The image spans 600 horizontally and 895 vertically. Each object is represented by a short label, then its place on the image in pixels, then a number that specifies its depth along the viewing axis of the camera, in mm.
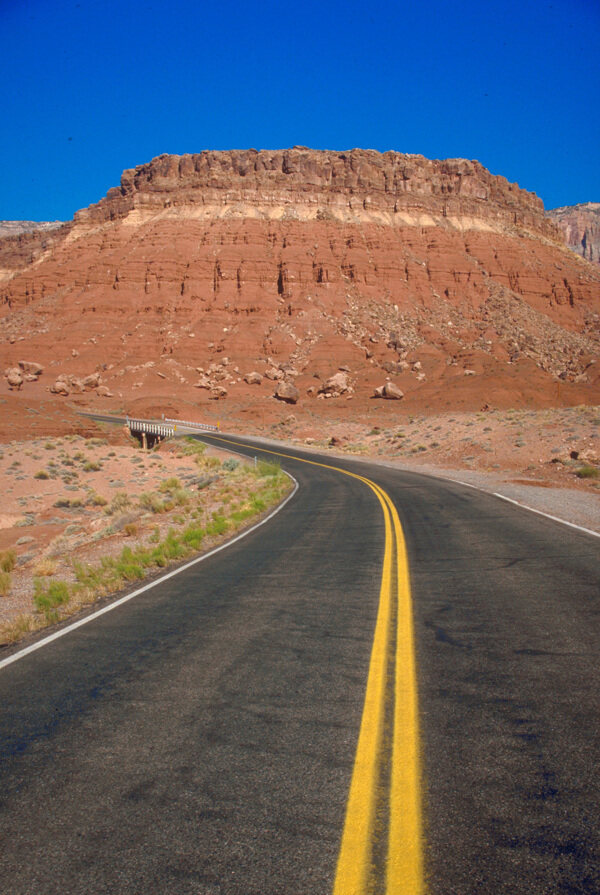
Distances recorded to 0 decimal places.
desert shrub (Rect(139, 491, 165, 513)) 17094
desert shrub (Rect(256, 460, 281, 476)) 25920
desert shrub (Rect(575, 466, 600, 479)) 18859
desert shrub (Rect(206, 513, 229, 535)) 12723
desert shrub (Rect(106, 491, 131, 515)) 18047
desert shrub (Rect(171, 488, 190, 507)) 18297
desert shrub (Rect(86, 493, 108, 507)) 21344
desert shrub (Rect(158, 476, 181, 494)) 22639
